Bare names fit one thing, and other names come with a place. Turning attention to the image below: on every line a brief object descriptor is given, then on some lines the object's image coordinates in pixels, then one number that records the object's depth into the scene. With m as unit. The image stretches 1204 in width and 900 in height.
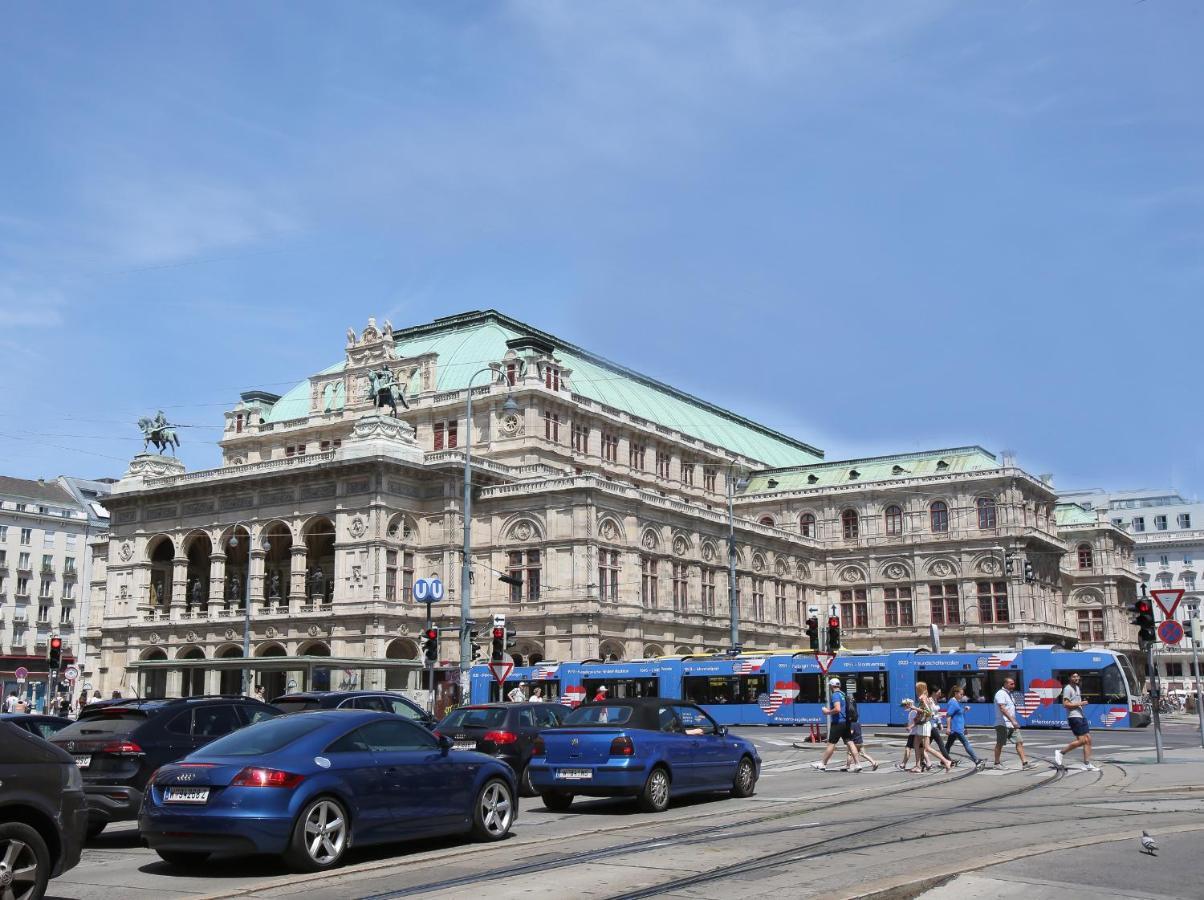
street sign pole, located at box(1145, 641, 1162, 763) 25.44
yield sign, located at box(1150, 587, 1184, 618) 24.81
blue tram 47.66
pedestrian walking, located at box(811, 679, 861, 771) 25.62
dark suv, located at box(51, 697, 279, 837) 15.57
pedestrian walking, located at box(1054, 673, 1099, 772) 23.33
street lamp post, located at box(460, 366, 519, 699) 40.91
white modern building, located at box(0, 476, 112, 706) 94.03
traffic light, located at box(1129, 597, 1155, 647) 26.00
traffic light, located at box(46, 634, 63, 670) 39.88
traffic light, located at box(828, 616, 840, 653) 37.94
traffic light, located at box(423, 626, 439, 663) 40.69
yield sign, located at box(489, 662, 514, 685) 35.91
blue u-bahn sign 50.24
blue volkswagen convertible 16.97
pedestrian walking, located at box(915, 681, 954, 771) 24.94
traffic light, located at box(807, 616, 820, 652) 39.97
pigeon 12.16
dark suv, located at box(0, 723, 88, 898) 9.19
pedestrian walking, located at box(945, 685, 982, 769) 26.73
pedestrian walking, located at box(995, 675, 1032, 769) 25.48
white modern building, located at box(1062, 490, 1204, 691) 116.50
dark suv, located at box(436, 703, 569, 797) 21.08
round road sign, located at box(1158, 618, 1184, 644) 24.64
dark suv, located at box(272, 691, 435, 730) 21.89
